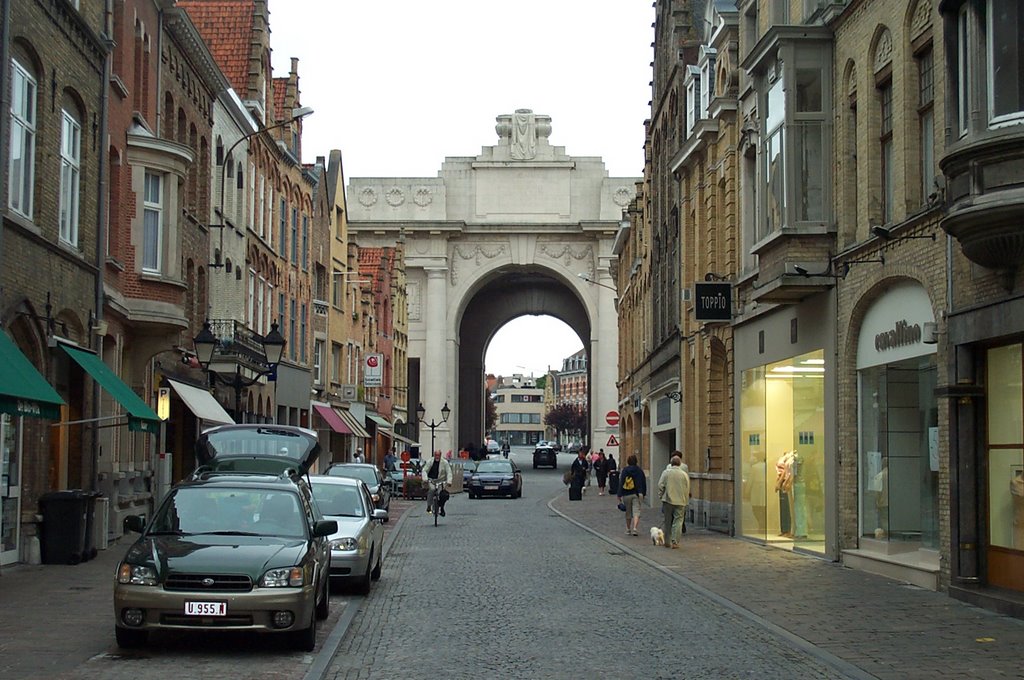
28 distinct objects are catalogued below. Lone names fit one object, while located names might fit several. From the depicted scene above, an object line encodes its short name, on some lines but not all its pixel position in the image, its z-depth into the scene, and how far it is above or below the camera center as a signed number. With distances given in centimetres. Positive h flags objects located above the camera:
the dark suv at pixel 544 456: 10906 -88
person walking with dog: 2545 -95
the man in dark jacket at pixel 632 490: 2942 -94
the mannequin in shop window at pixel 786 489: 2466 -77
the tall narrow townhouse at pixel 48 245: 1844 +282
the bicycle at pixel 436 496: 3316 -122
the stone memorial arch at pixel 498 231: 8050 +1203
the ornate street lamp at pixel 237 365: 2678 +181
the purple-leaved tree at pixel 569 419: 19388 +348
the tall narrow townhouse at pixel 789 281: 2141 +256
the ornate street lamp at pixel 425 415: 6776 +161
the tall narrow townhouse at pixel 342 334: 5756 +465
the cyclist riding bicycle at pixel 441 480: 3388 -87
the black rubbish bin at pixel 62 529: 2023 -121
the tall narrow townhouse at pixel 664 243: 3794 +599
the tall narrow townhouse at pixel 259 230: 3591 +638
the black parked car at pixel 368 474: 3206 -68
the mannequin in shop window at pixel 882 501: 1972 -77
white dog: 2587 -167
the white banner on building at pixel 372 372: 5971 +302
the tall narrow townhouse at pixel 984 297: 1444 +162
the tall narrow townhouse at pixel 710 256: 2888 +419
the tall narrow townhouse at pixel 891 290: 1738 +205
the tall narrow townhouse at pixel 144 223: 2536 +411
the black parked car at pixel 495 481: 5231 -134
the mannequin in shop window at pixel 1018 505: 1515 -63
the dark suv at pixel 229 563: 1157 -99
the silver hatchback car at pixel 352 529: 1695 -107
